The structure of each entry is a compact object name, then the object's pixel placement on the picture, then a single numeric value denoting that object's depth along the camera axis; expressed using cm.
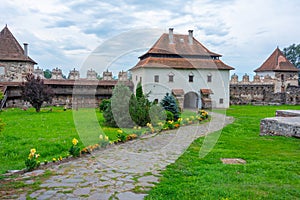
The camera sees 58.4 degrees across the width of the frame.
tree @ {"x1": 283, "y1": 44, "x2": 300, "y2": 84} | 5240
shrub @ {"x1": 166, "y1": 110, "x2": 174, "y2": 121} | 1493
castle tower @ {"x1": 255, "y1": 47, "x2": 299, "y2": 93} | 3684
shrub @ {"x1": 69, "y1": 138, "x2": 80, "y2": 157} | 682
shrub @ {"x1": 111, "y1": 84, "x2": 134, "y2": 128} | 1311
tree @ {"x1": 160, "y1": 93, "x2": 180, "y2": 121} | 1622
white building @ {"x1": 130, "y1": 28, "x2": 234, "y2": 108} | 2531
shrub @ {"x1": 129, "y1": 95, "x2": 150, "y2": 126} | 1321
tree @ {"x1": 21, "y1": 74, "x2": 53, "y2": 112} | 1892
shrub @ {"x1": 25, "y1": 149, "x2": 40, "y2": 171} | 562
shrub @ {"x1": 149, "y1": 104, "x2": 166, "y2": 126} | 1360
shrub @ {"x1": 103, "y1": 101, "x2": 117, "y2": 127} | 1327
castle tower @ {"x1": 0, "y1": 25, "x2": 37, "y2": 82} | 2645
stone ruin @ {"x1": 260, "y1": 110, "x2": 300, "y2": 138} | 1023
